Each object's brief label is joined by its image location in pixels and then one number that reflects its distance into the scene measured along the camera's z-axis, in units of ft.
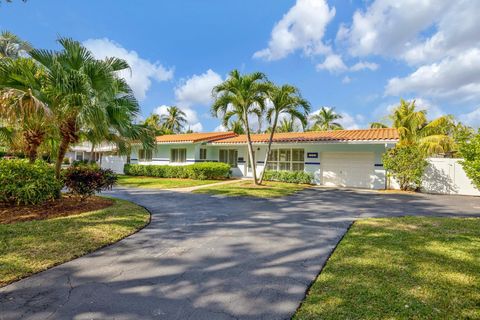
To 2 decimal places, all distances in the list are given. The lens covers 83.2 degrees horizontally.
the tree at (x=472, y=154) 32.11
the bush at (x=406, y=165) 44.96
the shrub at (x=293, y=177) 55.88
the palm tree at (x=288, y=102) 45.29
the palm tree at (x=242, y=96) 45.44
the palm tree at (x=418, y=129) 50.72
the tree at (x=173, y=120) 142.41
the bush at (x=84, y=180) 27.68
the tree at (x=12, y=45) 41.69
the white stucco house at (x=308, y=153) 50.62
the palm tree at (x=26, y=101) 21.44
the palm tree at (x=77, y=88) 23.85
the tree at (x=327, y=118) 110.63
